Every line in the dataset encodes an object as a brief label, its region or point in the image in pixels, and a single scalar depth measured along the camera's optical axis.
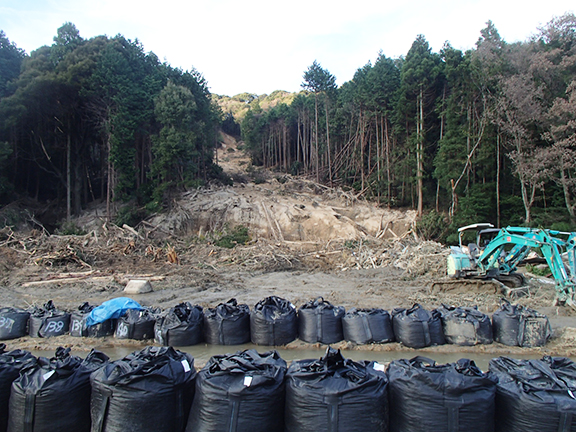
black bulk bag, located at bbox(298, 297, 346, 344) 6.49
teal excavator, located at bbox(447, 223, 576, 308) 8.53
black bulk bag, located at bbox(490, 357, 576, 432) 3.08
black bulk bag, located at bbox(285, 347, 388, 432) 3.14
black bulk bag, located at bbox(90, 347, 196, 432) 3.28
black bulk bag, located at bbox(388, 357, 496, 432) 3.20
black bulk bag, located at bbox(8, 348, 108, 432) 3.31
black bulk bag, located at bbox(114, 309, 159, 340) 6.91
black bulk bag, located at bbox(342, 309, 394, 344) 6.37
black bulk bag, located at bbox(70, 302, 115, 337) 7.11
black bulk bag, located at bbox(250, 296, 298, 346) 6.51
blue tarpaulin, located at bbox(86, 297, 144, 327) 7.12
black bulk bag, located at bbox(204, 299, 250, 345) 6.62
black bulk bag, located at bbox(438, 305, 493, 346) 6.41
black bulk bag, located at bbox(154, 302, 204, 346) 6.61
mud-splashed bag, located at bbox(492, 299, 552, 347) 6.41
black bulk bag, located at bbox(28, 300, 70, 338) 7.21
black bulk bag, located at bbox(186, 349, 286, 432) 3.21
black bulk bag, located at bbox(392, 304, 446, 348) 6.32
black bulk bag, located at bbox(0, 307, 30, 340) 7.18
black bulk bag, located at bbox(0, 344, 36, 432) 3.54
